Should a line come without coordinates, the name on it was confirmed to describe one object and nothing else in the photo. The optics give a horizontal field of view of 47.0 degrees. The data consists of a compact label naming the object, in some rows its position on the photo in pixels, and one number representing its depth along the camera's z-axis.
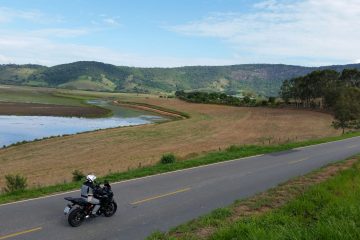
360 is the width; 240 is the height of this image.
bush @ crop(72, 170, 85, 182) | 20.47
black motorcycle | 11.97
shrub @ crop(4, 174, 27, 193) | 18.23
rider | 12.64
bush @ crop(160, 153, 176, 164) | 24.78
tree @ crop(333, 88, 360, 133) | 48.82
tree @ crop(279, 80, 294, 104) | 126.41
